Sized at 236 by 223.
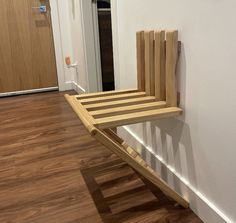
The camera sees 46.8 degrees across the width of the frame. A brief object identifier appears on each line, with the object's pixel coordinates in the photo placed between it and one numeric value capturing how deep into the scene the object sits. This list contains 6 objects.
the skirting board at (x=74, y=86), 2.93
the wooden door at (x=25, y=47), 2.94
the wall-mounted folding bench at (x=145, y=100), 1.03
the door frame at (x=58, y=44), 3.03
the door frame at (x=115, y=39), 1.68
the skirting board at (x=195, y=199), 0.98
